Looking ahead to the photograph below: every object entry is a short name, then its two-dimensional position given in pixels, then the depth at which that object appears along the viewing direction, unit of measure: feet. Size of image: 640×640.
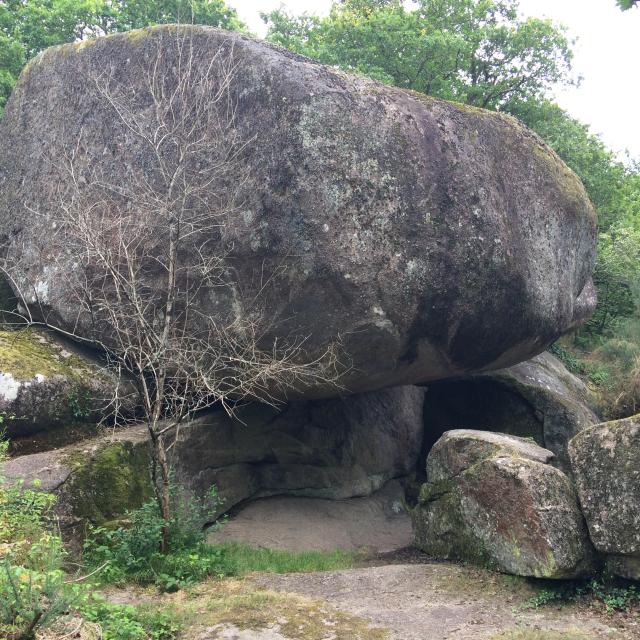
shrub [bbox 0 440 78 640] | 14.11
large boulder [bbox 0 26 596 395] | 28.81
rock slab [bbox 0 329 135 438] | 27.73
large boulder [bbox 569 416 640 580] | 21.94
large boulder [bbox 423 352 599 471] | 40.47
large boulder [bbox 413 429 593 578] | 23.26
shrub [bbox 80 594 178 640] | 16.88
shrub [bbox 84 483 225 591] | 23.00
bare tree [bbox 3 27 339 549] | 28.73
